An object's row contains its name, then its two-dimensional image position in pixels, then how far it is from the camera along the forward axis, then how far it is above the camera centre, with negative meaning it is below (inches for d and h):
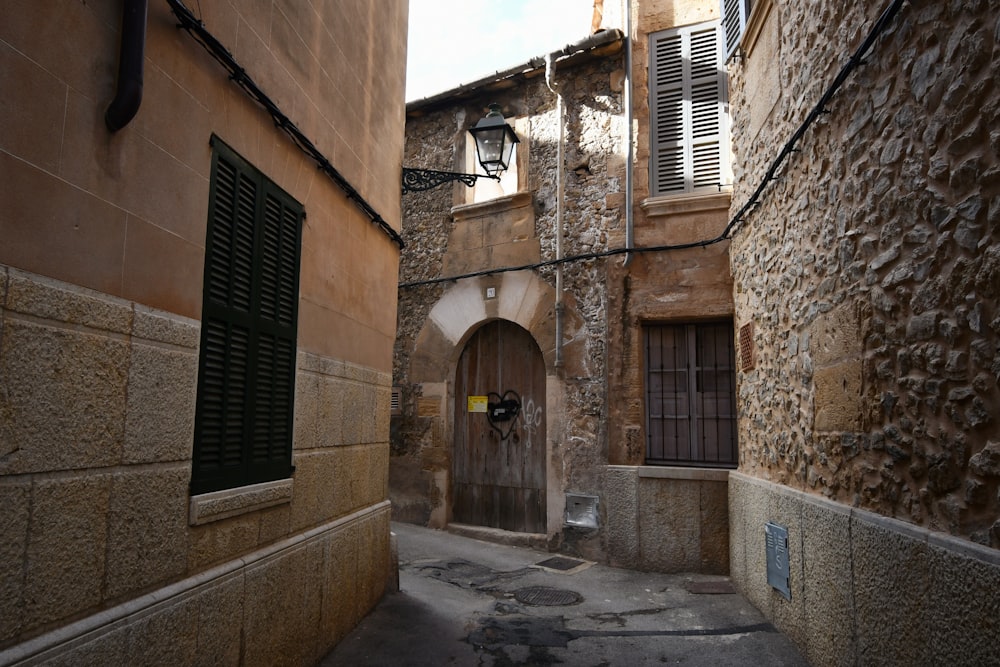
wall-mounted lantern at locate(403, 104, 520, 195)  247.1 +97.0
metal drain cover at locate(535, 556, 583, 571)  275.7 -60.8
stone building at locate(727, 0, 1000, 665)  97.0 +17.1
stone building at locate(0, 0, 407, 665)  79.7 +12.2
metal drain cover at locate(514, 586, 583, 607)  225.8 -61.7
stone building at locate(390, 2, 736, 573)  279.7 +46.6
